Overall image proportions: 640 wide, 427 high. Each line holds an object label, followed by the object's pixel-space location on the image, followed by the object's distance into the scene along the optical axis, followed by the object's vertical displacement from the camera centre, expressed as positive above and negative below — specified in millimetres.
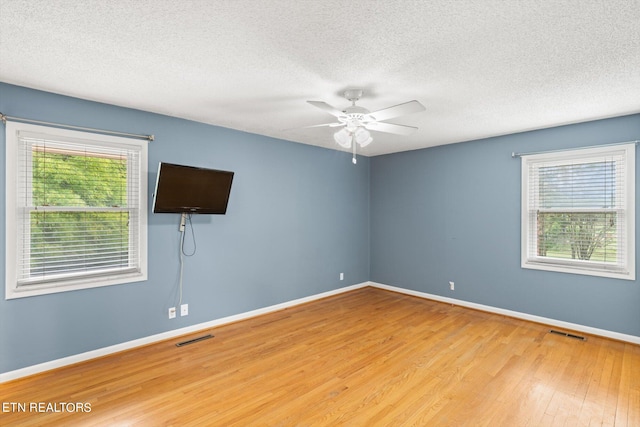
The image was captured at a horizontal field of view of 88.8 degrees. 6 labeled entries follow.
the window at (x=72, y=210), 2752 +27
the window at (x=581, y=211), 3549 +80
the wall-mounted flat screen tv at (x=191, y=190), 3273 +259
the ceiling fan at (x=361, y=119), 2541 +840
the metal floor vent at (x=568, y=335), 3621 -1332
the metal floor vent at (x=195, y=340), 3462 -1373
